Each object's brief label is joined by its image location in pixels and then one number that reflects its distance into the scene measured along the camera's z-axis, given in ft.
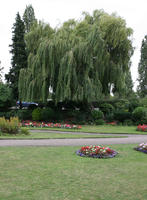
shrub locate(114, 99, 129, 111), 92.85
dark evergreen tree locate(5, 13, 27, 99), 103.71
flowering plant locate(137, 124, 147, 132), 65.51
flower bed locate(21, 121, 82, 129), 67.11
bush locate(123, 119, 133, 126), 82.91
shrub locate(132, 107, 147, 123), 81.25
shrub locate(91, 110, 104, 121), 83.76
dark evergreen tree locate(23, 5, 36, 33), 145.69
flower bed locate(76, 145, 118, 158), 29.53
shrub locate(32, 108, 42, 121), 82.07
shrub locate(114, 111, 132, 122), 84.84
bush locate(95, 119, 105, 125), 81.56
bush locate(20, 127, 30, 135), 49.97
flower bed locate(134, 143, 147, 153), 33.46
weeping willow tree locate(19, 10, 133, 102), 77.73
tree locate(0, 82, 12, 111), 93.68
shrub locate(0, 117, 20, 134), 49.85
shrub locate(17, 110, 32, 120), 87.35
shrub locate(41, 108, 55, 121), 81.12
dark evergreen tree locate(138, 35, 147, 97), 173.99
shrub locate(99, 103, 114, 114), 93.88
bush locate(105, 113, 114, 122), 85.50
